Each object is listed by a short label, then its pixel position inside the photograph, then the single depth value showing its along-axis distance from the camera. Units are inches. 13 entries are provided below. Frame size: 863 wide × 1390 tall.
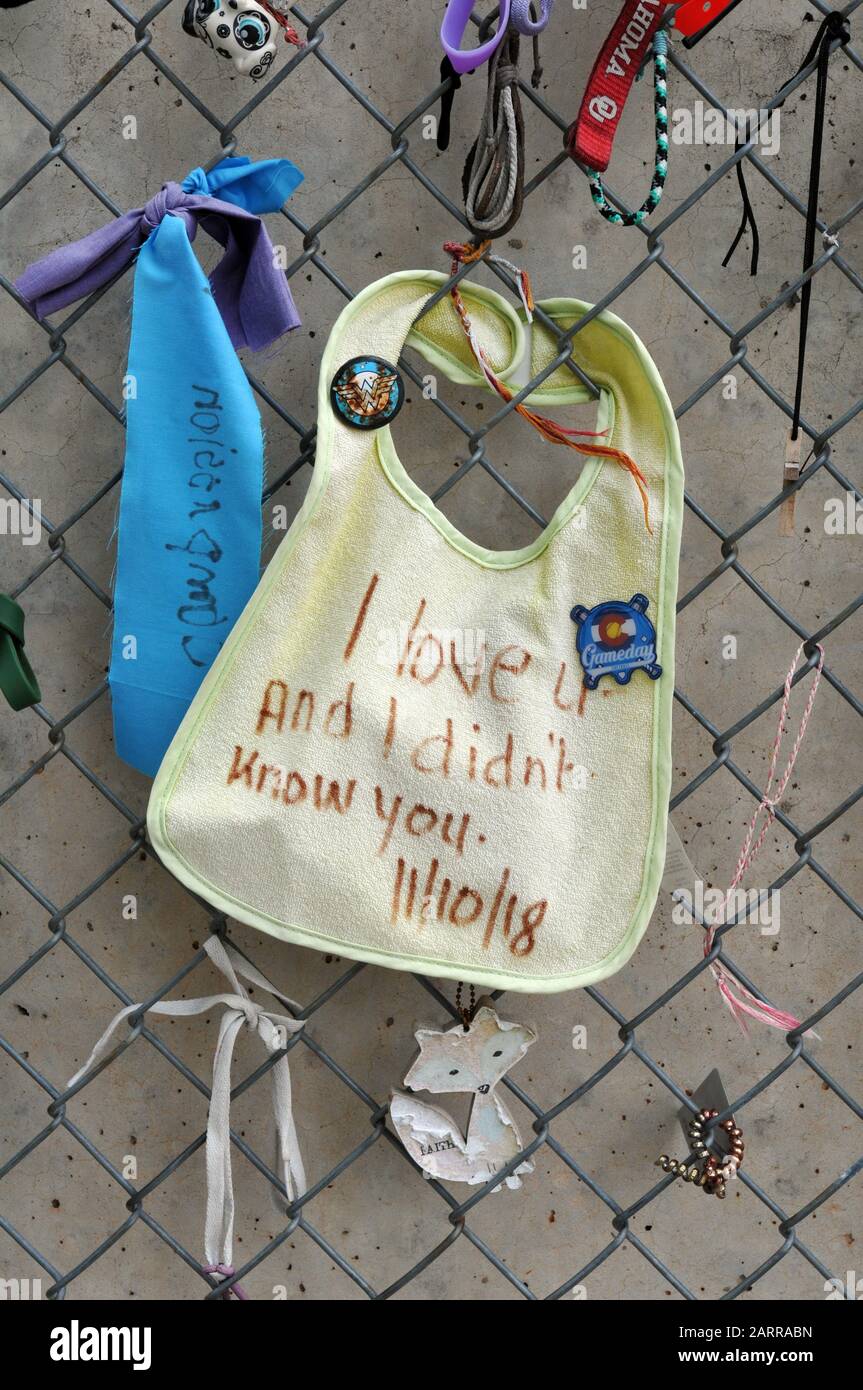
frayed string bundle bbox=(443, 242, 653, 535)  29.3
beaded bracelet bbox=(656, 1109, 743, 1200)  33.1
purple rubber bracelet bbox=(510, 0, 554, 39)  26.9
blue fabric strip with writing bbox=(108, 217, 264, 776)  29.0
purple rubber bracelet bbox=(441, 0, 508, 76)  26.6
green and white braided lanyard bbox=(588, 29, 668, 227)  28.2
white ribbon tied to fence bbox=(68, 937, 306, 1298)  32.0
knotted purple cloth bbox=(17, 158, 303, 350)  28.6
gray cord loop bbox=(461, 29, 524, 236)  27.4
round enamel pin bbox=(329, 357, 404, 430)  29.0
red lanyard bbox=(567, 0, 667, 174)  28.1
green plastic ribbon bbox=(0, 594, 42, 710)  29.2
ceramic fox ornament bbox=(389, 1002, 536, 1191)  33.4
